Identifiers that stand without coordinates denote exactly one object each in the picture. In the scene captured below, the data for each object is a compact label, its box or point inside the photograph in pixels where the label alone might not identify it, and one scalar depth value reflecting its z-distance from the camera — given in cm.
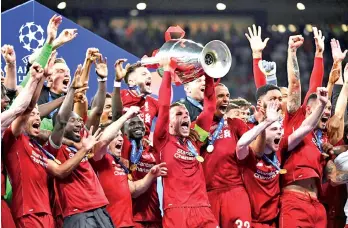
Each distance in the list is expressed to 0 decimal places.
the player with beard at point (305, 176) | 1186
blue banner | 1212
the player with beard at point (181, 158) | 1122
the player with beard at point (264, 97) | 1201
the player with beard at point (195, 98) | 1203
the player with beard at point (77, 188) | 1051
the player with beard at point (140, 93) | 1203
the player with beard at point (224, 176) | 1158
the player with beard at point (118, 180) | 1105
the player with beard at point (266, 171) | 1178
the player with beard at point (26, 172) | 1010
